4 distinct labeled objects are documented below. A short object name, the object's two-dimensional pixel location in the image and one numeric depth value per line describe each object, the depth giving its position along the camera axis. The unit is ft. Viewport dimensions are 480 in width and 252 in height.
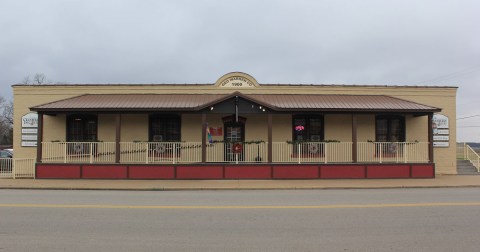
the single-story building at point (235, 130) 57.72
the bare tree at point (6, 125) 227.61
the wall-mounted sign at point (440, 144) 68.90
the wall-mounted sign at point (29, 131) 67.21
